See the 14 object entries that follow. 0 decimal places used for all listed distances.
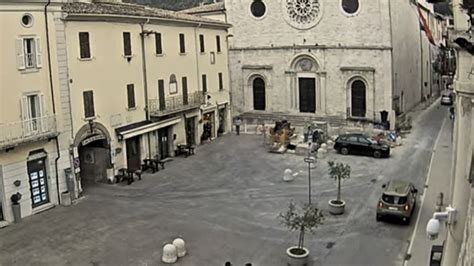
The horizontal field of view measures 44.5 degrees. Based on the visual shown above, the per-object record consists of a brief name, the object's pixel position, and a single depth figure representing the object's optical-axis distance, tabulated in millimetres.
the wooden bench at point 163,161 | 31759
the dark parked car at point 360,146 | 33969
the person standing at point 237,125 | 43156
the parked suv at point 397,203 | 21672
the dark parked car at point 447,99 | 57447
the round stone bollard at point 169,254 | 18766
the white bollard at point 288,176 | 29078
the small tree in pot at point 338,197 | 23484
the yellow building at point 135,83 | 27547
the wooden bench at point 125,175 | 29078
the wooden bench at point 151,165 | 31500
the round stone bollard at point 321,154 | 34434
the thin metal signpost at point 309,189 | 25312
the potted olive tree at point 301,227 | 18156
